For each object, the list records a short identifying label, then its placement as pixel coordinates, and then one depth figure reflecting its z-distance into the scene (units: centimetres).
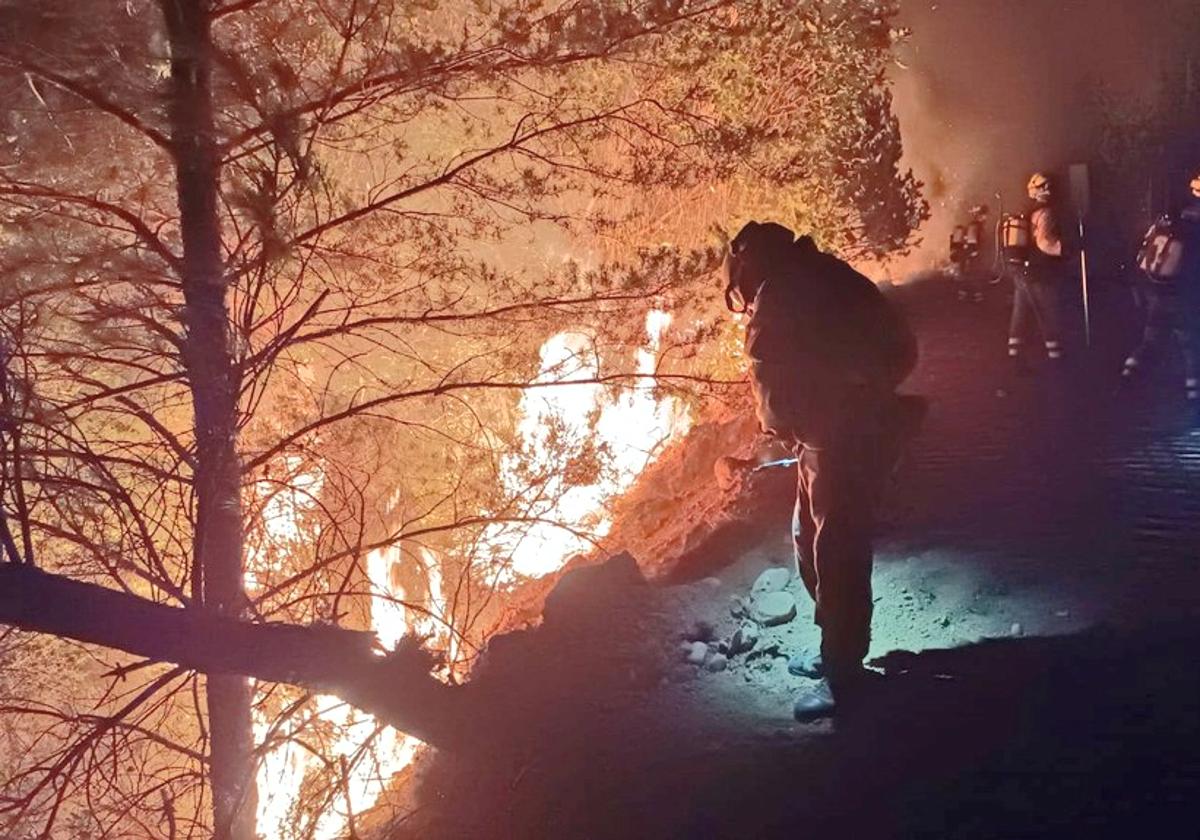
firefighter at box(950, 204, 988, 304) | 685
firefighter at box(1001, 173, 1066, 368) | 579
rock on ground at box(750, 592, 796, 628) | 577
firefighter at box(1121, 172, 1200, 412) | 497
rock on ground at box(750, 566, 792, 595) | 618
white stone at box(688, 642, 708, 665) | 559
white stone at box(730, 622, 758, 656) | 560
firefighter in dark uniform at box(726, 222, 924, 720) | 409
